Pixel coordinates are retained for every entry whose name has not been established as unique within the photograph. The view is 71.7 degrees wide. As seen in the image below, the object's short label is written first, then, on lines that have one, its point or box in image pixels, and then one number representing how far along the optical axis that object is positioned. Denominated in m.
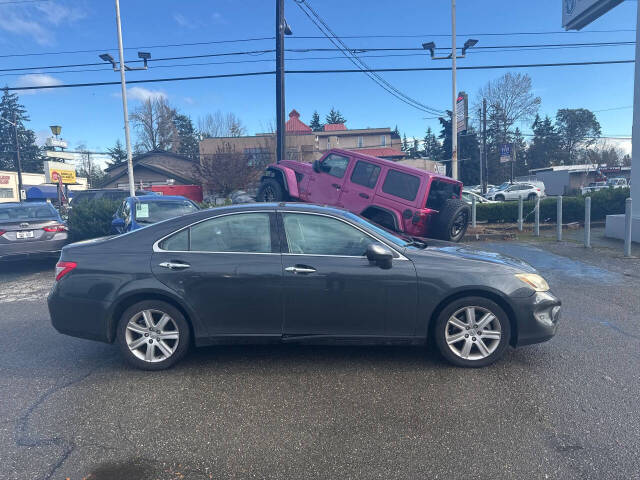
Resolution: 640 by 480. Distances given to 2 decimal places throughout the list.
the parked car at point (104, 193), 18.48
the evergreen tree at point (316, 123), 89.19
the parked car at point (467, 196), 21.36
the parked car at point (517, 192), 32.38
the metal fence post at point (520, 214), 14.64
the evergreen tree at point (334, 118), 92.50
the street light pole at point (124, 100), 16.75
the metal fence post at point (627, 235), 9.74
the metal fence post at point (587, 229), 11.01
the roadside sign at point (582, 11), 13.41
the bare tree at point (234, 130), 50.31
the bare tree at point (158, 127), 62.22
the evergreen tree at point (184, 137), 64.89
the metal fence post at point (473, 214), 15.15
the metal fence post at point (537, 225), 13.66
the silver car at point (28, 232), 8.50
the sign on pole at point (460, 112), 17.30
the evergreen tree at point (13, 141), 66.81
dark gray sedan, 3.94
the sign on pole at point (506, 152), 24.76
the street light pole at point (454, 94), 17.52
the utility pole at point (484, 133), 39.88
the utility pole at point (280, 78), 14.06
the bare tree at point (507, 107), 53.12
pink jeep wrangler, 8.48
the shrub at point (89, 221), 11.77
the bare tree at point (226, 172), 27.83
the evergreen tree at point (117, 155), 72.99
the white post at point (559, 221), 12.16
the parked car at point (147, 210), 8.48
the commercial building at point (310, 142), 37.66
